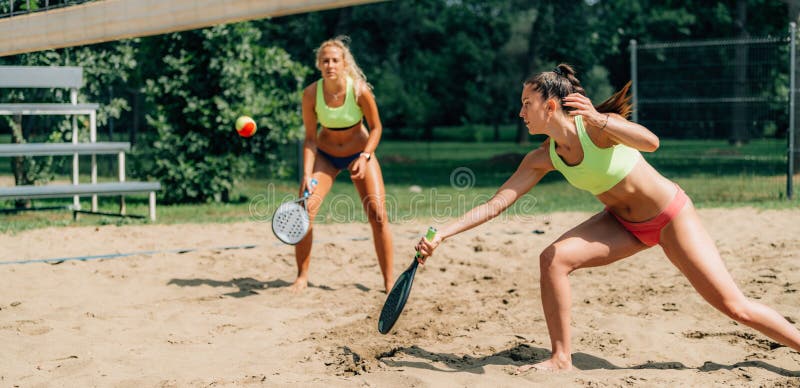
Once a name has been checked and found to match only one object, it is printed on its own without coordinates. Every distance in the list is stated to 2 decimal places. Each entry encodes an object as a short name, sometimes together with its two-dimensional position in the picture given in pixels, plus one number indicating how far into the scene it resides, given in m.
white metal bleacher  9.50
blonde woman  6.42
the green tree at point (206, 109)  12.73
